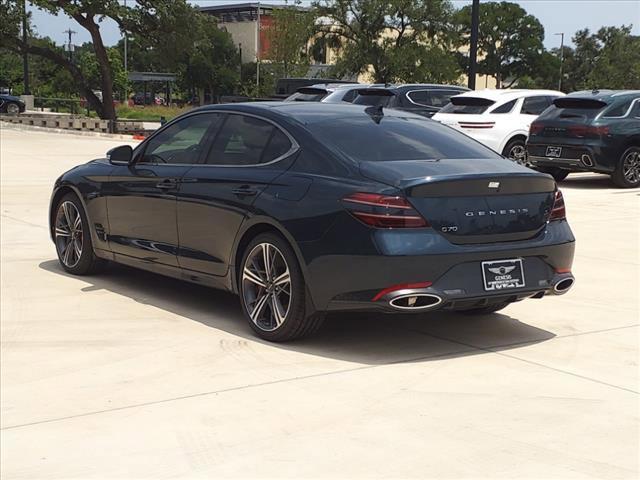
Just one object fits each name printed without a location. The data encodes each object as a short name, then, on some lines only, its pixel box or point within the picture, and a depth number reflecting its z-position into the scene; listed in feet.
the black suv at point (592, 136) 53.72
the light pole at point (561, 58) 314.18
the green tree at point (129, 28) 132.57
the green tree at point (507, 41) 314.35
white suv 59.47
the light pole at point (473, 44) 82.64
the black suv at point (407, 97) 66.85
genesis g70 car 18.70
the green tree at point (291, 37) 211.82
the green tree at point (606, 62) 262.47
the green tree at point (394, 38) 203.41
